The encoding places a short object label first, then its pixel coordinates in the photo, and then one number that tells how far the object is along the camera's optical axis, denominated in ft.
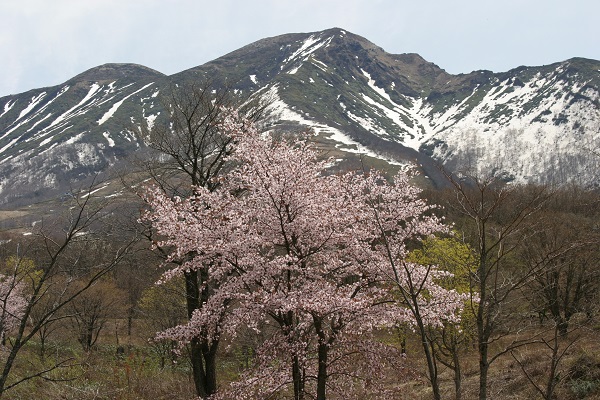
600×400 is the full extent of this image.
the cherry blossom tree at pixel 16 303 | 93.60
